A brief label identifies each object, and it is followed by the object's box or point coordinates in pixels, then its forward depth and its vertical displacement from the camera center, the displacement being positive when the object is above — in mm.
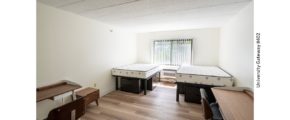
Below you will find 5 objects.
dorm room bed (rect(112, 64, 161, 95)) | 3394 -453
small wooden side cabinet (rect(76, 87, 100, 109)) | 2482 -725
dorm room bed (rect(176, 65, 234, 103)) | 2611 -476
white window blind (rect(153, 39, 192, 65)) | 4488 +252
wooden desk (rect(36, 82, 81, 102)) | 1783 -512
